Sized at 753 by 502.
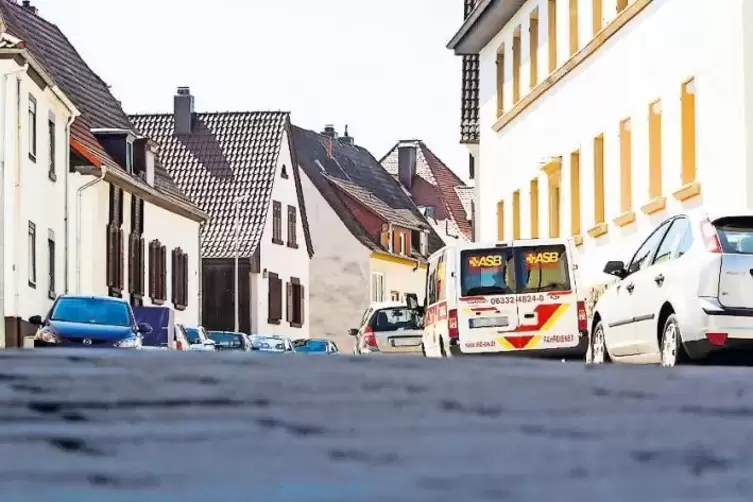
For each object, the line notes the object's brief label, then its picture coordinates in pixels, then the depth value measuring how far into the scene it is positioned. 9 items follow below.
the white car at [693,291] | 14.59
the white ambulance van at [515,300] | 22.77
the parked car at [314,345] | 58.16
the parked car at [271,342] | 53.47
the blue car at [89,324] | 27.22
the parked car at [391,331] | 34.78
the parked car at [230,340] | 46.80
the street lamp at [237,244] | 67.75
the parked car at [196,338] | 40.94
